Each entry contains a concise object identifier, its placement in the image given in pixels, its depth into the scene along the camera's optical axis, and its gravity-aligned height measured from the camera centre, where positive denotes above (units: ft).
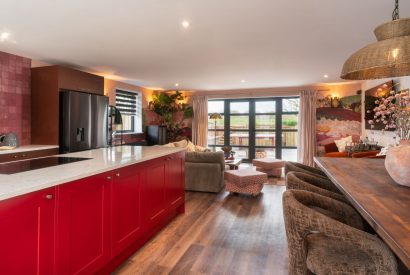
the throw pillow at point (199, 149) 16.93 -0.91
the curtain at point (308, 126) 23.13 +0.86
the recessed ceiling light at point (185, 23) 9.18 +4.01
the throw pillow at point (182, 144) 16.60 -0.56
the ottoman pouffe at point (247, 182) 13.99 -2.57
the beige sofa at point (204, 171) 14.92 -2.08
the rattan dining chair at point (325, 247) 3.41 -1.65
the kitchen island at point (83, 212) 4.40 -1.71
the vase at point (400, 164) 4.83 -0.53
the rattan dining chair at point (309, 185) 5.66 -1.15
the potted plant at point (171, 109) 25.37 +2.63
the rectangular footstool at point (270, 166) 19.15 -2.27
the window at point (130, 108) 22.07 +2.40
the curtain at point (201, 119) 26.32 +1.66
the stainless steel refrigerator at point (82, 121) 13.89 +0.80
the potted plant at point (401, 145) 4.87 -0.19
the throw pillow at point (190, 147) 16.33 -0.79
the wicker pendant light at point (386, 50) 3.87 +1.35
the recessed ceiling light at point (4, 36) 10.18 +4.01
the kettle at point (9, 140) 11.89 -0.24
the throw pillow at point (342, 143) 19.21 -0.56
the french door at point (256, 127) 25.32 +0.86
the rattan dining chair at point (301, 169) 7.61 -1.01
